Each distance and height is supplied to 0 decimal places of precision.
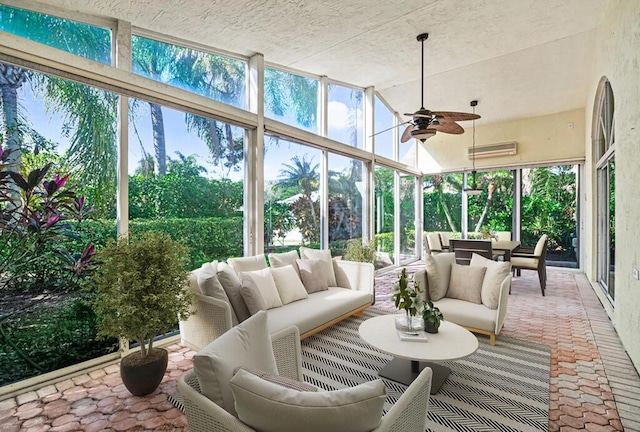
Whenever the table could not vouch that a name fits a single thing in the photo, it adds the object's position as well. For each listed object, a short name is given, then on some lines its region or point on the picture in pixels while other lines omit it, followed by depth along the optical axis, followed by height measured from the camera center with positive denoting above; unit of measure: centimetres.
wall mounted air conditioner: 771 +160
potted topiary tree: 235 -61
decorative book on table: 250 -96
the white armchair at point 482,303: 328 -93
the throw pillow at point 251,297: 295 -76
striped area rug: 213 -134
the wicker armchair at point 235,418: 118 -77
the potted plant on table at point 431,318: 261 -84
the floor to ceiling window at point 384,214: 708 +3
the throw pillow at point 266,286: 323 -73
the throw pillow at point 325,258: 427 -58
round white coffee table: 230 -98
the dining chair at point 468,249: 537 -58
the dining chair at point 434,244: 708 -64
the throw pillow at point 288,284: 350 -77
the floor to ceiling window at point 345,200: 581 +28
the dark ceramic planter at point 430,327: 264 -93
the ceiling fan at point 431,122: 357 +109
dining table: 545 -57
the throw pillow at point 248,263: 355 -55
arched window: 429 +45
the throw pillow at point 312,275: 394 -74
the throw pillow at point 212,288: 284 -64
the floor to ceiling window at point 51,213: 247 +2
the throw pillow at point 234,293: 297 -72
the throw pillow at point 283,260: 390 -55
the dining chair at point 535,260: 523 -77
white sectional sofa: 282 -95
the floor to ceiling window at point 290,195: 459 +31
